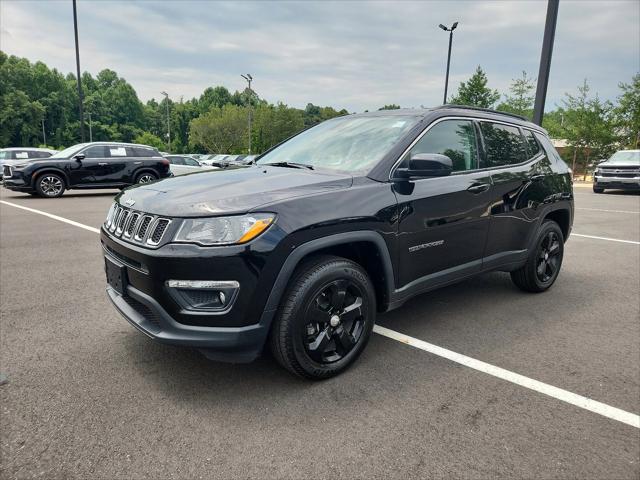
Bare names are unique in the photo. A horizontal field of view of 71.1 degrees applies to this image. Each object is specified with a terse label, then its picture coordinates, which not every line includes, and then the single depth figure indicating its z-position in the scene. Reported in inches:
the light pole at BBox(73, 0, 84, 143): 964.6
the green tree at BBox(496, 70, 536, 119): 1279.5
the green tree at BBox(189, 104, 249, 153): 2475.4
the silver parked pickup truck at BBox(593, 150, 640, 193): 701.3
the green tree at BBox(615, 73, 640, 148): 1096.2
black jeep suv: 94.3
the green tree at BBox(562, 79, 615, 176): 1138.0
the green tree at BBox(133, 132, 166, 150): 3149.9
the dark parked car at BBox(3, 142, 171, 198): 501.4
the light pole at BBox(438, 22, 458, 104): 1099.0
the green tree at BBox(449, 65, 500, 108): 1428.4
